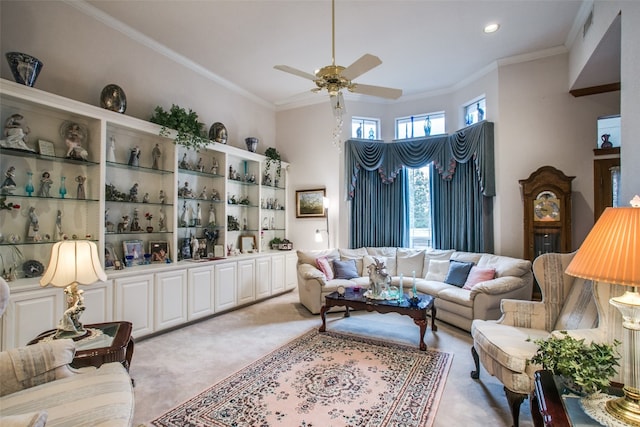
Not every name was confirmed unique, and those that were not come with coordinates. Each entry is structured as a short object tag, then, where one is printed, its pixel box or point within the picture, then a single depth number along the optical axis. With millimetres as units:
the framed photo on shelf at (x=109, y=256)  3457
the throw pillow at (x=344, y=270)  4836
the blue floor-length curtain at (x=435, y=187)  4758
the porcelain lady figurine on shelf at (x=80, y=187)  3273
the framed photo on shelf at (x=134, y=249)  3704
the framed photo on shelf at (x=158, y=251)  3976
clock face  3982
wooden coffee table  3235
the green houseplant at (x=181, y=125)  3898
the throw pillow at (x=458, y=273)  4293
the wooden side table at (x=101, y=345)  1926
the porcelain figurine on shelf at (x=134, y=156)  3762
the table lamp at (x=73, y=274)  2047
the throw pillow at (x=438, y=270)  4688
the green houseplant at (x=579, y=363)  1303
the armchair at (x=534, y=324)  1981
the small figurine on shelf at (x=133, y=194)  3777
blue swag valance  4625
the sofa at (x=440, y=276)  3629
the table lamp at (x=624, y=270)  1231
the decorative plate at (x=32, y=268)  2904
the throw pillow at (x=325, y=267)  4770
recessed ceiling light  3659
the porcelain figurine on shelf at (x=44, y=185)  3041
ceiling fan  2543
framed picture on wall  5863
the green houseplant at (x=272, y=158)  5777
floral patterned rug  2109
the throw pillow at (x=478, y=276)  3955
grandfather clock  3920
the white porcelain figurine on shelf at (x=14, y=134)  2766
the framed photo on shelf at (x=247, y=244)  5352
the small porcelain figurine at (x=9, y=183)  2795
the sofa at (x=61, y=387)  1377
